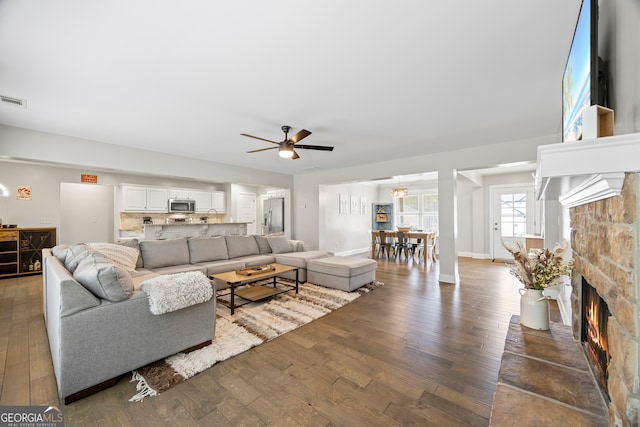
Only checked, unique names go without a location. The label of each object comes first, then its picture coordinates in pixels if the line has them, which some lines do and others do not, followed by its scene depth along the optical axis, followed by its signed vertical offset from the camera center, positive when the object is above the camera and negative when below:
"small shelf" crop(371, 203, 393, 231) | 9.11 +0.00
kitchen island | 4.83 -0.30
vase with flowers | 1.71 -0.40
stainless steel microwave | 7.03 +0.27
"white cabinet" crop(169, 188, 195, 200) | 7.14 +0.61
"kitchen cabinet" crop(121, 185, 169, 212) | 6.39 +0.44
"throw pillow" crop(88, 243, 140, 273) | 3.22 -0.50
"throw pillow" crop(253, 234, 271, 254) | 5.36 -0.60
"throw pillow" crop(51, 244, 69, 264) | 2.66 -0.40
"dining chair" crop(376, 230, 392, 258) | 7.23 -0.75
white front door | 6.63 +0.00
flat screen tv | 1.03 +0.67
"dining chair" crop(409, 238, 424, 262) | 7.09 -0.96
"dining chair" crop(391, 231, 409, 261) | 6.89 -0.81
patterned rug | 1.95 -1.20
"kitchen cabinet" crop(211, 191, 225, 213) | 7.93 +0.45
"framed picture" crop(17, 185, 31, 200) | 5.46 +0.50
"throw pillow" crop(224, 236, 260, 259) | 4.82 -0.59
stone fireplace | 0.81 -0.26
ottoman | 4.03 -0.93
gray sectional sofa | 1.68 -0.82
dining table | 6.66 -0.57
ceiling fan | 3.42 +0.93
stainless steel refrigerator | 8.12 +0.01
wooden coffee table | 3.21 -0.86
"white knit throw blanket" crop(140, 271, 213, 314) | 2.02 -0.62
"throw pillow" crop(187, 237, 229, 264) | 4.34 -0.58
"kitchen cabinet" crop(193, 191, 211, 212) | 7.56 +0.45
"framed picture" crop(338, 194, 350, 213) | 7.98 +0.38
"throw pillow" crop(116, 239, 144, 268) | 3.88 -0.45
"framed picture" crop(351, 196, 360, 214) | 8.45 +0.34
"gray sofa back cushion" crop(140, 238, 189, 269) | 3.93 -0.59
